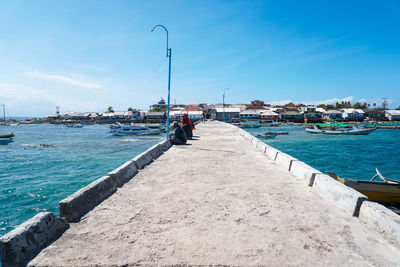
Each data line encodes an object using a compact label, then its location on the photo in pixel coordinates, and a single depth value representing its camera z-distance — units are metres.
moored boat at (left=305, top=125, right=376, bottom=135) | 40.75
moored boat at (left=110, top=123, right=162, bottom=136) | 44.03
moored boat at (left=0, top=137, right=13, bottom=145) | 32.90
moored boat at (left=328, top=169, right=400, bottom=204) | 8.73
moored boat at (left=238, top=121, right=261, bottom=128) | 54.63
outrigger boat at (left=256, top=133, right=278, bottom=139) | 37.00
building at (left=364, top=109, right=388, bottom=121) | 83.19
